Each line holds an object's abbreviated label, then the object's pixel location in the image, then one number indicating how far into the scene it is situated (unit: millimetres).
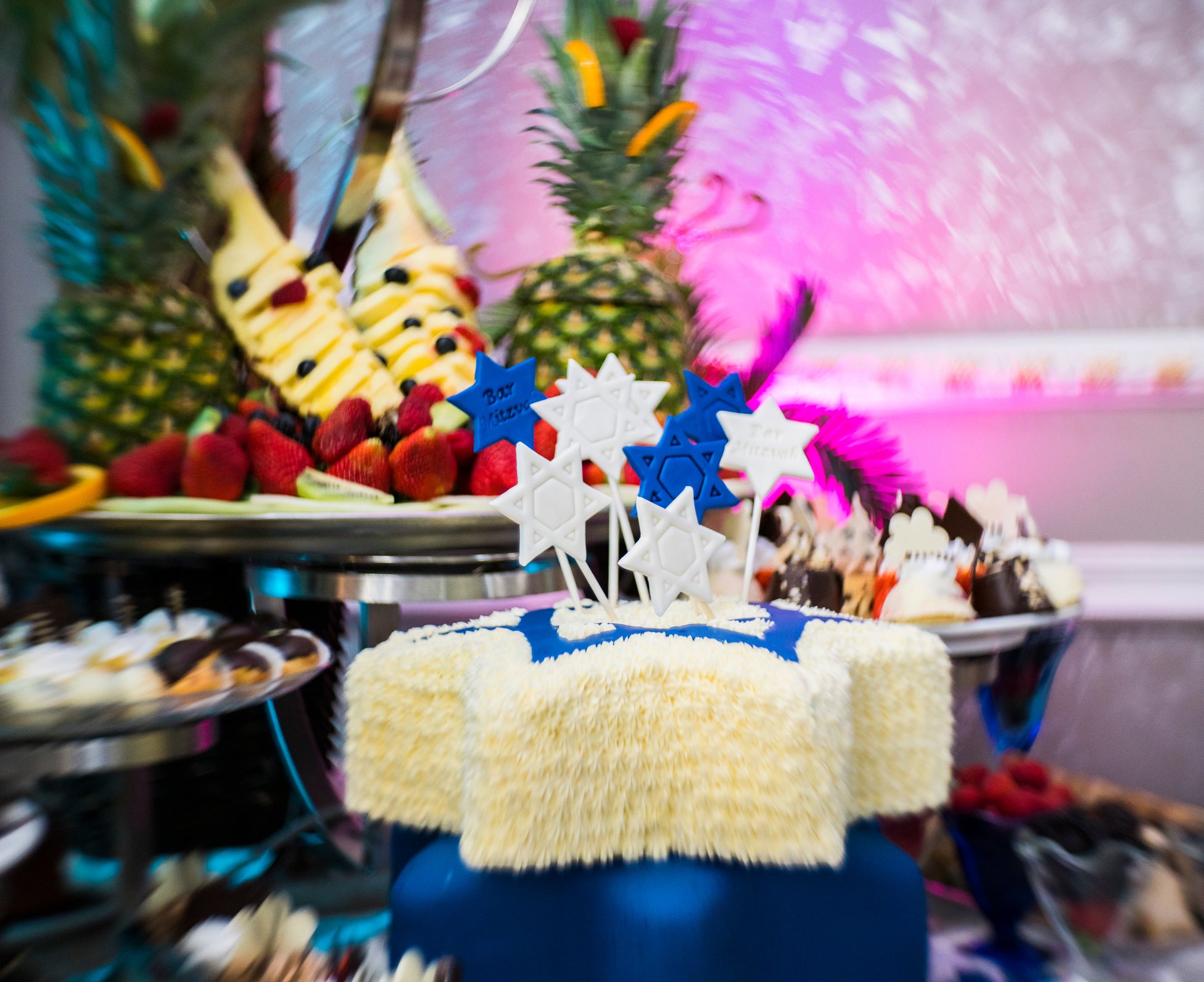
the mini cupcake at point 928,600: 763
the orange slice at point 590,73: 953
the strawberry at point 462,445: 813
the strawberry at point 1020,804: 726
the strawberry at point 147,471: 736
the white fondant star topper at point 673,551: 554
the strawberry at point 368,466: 755
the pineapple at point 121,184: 759
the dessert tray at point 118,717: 495
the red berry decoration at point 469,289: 991
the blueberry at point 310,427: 831
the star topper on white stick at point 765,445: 679
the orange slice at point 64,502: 669
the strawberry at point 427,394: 810
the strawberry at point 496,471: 794
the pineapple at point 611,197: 887
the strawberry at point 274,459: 762
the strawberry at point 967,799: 729
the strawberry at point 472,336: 935
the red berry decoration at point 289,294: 873
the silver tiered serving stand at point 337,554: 668
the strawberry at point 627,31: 964
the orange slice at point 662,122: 938
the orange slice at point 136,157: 775
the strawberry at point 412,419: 786
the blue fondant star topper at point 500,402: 635
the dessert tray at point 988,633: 757
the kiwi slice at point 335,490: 744
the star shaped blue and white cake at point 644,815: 443
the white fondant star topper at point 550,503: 575
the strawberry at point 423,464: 753
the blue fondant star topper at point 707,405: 679
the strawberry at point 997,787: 756
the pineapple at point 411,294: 906
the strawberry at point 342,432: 778
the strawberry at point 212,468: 731
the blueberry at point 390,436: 794
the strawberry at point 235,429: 774
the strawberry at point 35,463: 700
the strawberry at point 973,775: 784
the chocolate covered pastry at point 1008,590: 797
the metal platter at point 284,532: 665
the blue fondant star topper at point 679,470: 613
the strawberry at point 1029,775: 802
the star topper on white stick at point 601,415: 629
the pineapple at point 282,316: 870
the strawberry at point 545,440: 798
